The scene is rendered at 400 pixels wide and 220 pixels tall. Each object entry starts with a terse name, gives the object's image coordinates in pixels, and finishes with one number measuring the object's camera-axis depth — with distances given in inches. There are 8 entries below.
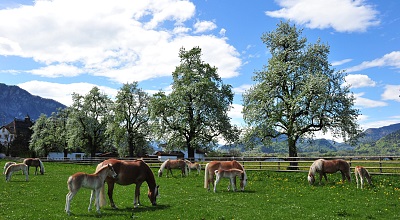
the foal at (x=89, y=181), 441.4
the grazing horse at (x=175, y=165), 1117.1
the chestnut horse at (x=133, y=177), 496.4
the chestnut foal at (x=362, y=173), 740.6
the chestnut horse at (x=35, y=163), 1223.5
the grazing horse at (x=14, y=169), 917.8
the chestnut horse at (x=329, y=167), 812.6
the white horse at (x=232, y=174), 675.4
